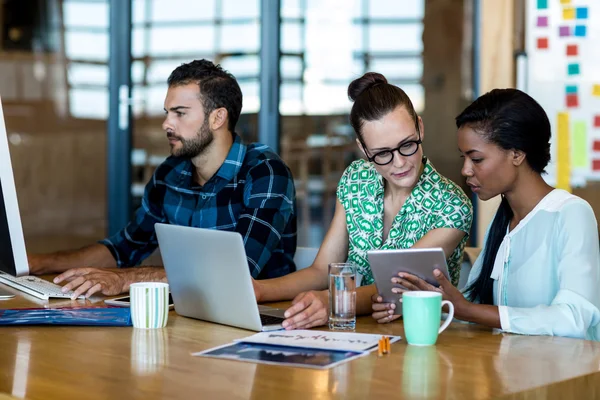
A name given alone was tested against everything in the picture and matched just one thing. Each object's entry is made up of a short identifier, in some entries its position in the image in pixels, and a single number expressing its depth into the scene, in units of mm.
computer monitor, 2043
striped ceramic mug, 1695
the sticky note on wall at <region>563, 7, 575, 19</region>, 4148
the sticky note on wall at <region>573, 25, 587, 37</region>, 4133
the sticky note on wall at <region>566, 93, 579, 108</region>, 4156
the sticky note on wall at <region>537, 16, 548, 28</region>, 4234
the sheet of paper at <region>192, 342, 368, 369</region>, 1396
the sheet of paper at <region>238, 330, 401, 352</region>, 1503
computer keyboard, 2037
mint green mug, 1523
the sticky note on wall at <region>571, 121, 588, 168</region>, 4152
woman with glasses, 2000
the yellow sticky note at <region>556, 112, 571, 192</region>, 4184
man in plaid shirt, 2428
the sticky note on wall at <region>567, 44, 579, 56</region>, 4148
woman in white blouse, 1800
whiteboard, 4129
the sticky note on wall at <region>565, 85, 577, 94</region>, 4160
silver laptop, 1635
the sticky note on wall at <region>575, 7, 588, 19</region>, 4129
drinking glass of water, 1707
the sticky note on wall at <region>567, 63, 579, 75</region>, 4152
